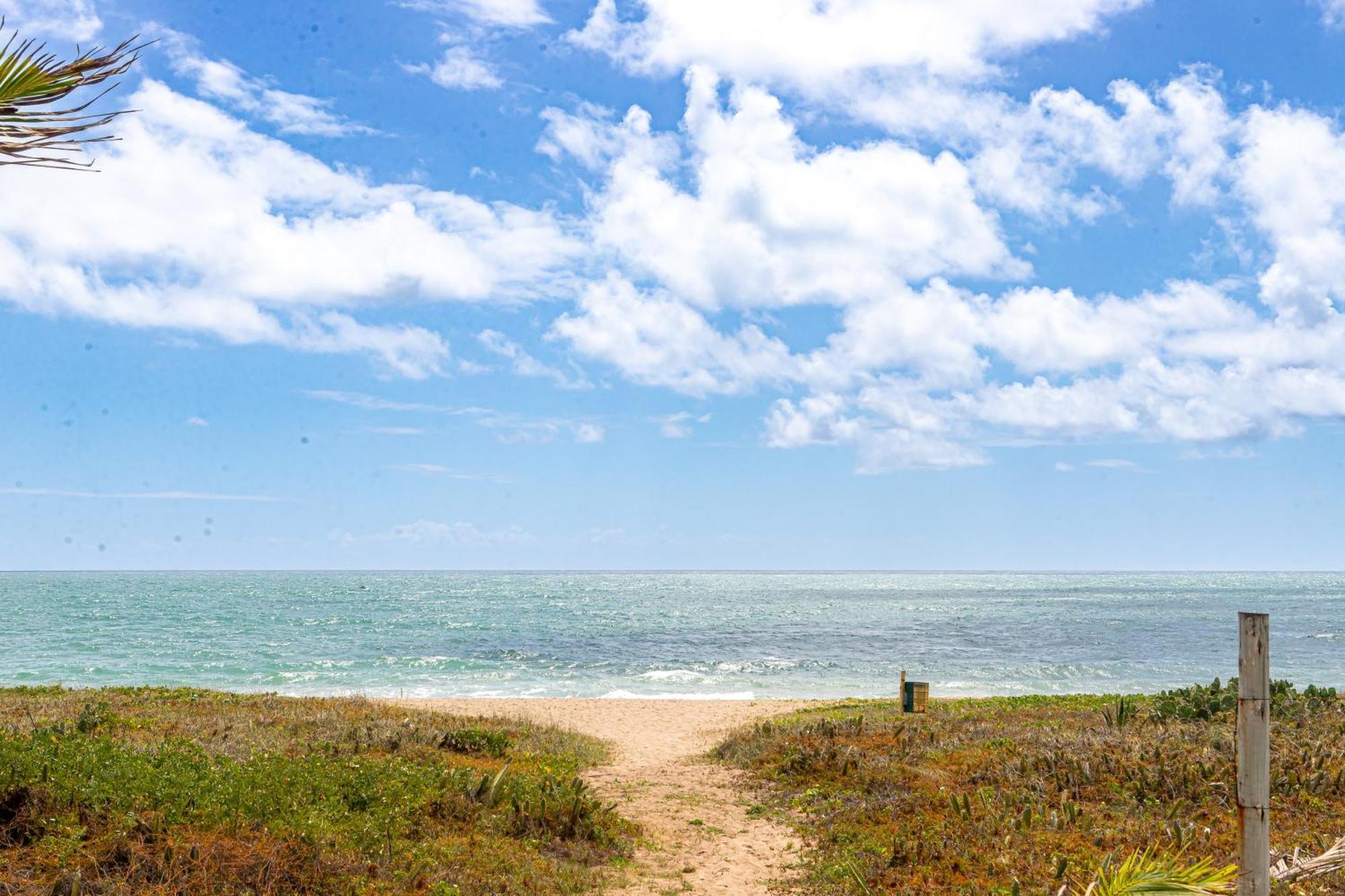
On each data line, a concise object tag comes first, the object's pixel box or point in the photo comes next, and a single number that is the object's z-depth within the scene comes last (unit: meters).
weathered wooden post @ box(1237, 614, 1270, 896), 6.34
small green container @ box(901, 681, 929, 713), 23.08
